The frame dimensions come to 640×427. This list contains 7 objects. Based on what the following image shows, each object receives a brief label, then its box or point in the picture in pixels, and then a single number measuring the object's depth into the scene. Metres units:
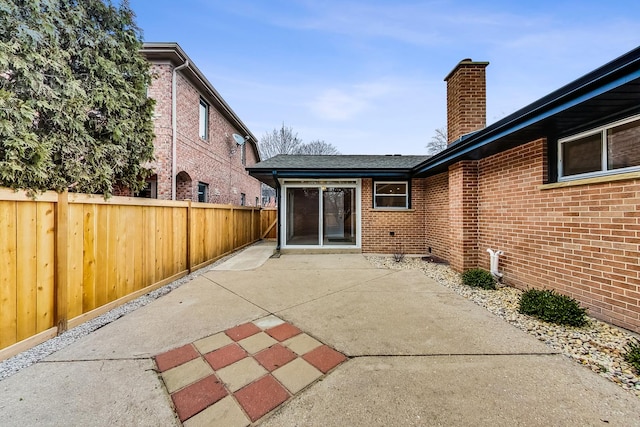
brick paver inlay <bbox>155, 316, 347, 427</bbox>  1.74
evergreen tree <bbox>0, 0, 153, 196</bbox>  2.38
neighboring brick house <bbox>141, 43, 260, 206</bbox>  7.48
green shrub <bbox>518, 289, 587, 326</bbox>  2.98
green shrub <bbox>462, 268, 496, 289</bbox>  4.51
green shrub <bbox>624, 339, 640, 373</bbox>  2.10
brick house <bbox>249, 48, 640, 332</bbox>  2.82
